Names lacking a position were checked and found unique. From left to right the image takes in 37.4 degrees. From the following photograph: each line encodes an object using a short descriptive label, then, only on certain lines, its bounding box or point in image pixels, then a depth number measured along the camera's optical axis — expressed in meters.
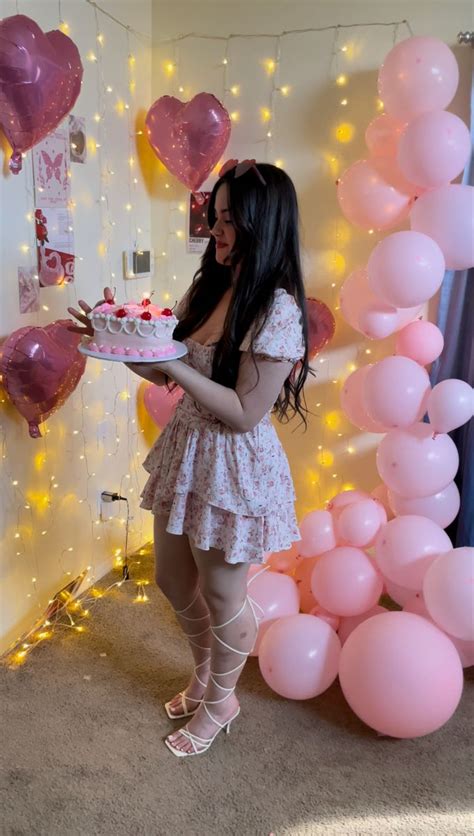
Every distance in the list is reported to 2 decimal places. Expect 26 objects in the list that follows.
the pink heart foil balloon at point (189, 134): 2.17
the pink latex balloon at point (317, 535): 2.16
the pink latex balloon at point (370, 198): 2.00
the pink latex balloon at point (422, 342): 2.05
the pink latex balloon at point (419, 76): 1.83
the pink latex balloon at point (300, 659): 1.86
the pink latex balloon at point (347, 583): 2.00
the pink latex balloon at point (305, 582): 2.28
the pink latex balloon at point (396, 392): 1.93
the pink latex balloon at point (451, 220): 1.81
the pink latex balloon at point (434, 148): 1.79
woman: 1.44
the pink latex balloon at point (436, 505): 2.04
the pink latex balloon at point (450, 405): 1.87
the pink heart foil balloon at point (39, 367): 1.79
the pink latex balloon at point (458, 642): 1.95
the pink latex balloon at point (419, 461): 1.94
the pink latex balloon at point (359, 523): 2.10
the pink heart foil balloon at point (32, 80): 1.59
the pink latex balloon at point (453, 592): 1.72
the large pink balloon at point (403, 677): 1.68
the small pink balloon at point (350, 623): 2.07
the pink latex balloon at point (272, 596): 2.09
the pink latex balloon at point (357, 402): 2.15
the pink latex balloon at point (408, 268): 1.78
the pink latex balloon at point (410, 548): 1.91
